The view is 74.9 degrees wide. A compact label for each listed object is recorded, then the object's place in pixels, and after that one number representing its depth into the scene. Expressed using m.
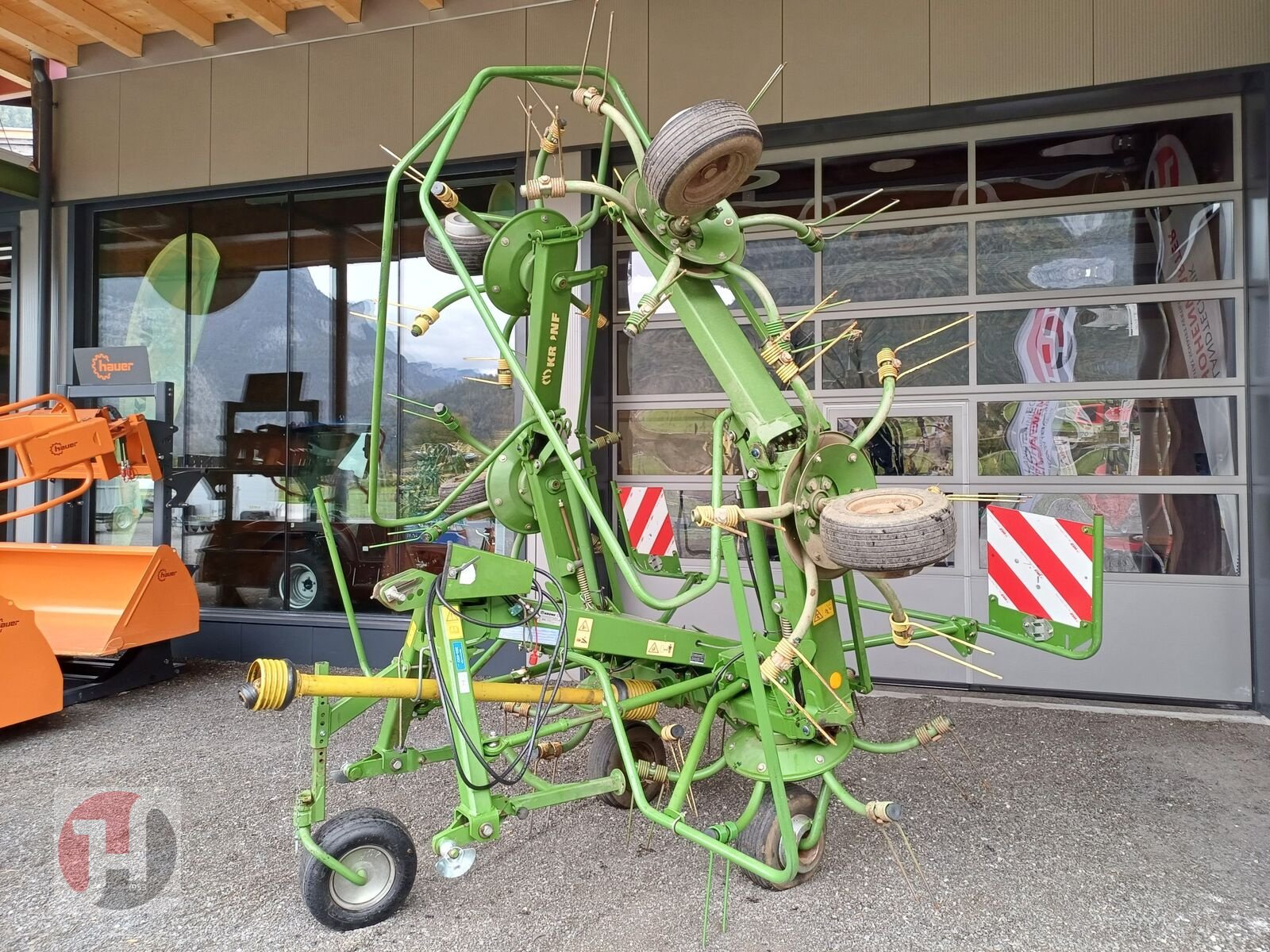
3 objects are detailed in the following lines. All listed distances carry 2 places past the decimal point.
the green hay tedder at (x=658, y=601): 2.49
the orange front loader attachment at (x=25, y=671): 4.16
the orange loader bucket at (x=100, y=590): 5.17
